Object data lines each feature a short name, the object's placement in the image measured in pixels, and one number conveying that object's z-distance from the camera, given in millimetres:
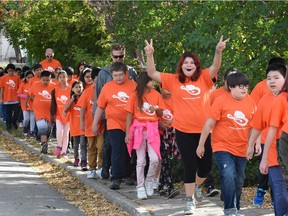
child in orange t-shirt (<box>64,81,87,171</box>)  13827
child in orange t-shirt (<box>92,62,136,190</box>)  11023
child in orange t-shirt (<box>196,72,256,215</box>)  8438
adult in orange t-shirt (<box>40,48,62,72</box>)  20109
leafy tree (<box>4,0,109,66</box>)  23000
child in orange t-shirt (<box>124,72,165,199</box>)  10273
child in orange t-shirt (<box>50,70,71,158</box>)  15297
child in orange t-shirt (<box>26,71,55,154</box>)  16562
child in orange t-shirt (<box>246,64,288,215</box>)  7402
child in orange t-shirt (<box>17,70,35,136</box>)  19797
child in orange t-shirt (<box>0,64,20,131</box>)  22047
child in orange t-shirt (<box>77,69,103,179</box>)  12766
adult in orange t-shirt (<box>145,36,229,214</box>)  9109
